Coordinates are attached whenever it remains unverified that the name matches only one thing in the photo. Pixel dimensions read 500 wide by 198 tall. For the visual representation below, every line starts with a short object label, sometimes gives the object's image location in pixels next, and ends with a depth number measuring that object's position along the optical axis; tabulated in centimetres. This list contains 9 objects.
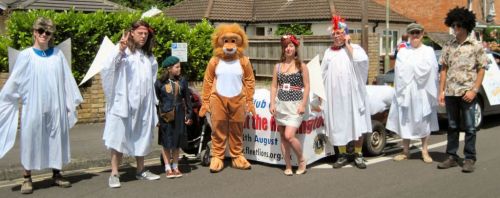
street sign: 1159
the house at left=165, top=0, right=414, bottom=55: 2639
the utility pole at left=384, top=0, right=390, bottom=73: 1958
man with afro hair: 704
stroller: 762
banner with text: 733
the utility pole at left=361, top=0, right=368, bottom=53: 1574
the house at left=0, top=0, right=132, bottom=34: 2058
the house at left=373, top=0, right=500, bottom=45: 3406
